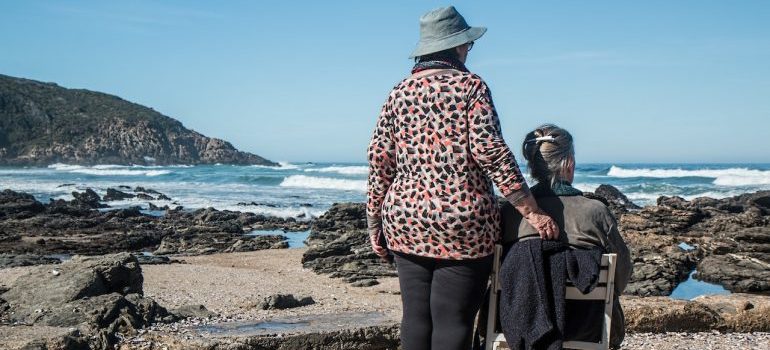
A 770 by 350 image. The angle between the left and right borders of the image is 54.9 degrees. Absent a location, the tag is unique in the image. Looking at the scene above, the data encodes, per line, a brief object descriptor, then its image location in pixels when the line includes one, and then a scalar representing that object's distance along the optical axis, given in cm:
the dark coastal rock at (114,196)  2950
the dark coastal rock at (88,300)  490
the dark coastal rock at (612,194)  2542
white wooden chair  296
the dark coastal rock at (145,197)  3027
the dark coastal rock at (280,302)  634
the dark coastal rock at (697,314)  578
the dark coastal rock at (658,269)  918
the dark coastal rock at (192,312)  550
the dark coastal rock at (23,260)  1133
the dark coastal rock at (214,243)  1464
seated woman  298
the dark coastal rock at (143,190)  3361
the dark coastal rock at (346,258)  1085
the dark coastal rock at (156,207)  2570
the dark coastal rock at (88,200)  2493
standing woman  291
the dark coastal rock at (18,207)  1973
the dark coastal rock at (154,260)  1206
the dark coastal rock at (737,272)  941
